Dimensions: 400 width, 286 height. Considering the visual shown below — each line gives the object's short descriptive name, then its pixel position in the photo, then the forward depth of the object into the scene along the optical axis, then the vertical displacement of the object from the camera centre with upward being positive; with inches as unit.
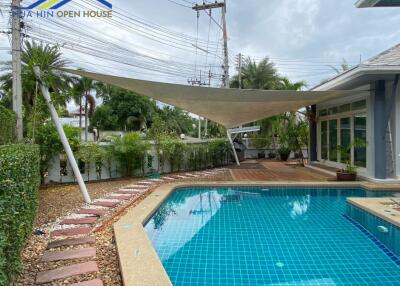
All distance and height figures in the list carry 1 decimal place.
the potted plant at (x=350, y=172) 361.4 -36.7
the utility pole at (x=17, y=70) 260.7 +63.1
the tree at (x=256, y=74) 1020.2 +233.2
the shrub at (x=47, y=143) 331.6 -0.8
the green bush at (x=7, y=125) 219.6 +13.4
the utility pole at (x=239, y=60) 935.2 +258.0
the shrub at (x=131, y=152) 398.3 -12.8
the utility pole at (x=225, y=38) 709.3 +247.9
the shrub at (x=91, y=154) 374.3 -15.2
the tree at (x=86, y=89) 1098.7 +197.1
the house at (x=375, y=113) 327.6 +36.8
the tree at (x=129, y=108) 1454.2 +166.3
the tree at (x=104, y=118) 1464.1 +117.7
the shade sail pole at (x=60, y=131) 257.3 +9.7
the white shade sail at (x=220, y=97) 285.4 +49.6
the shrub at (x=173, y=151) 453.7 -13.9
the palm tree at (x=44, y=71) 254.7 +61.6
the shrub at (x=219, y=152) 560.7 -18.3
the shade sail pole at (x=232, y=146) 566.6 -6.9
